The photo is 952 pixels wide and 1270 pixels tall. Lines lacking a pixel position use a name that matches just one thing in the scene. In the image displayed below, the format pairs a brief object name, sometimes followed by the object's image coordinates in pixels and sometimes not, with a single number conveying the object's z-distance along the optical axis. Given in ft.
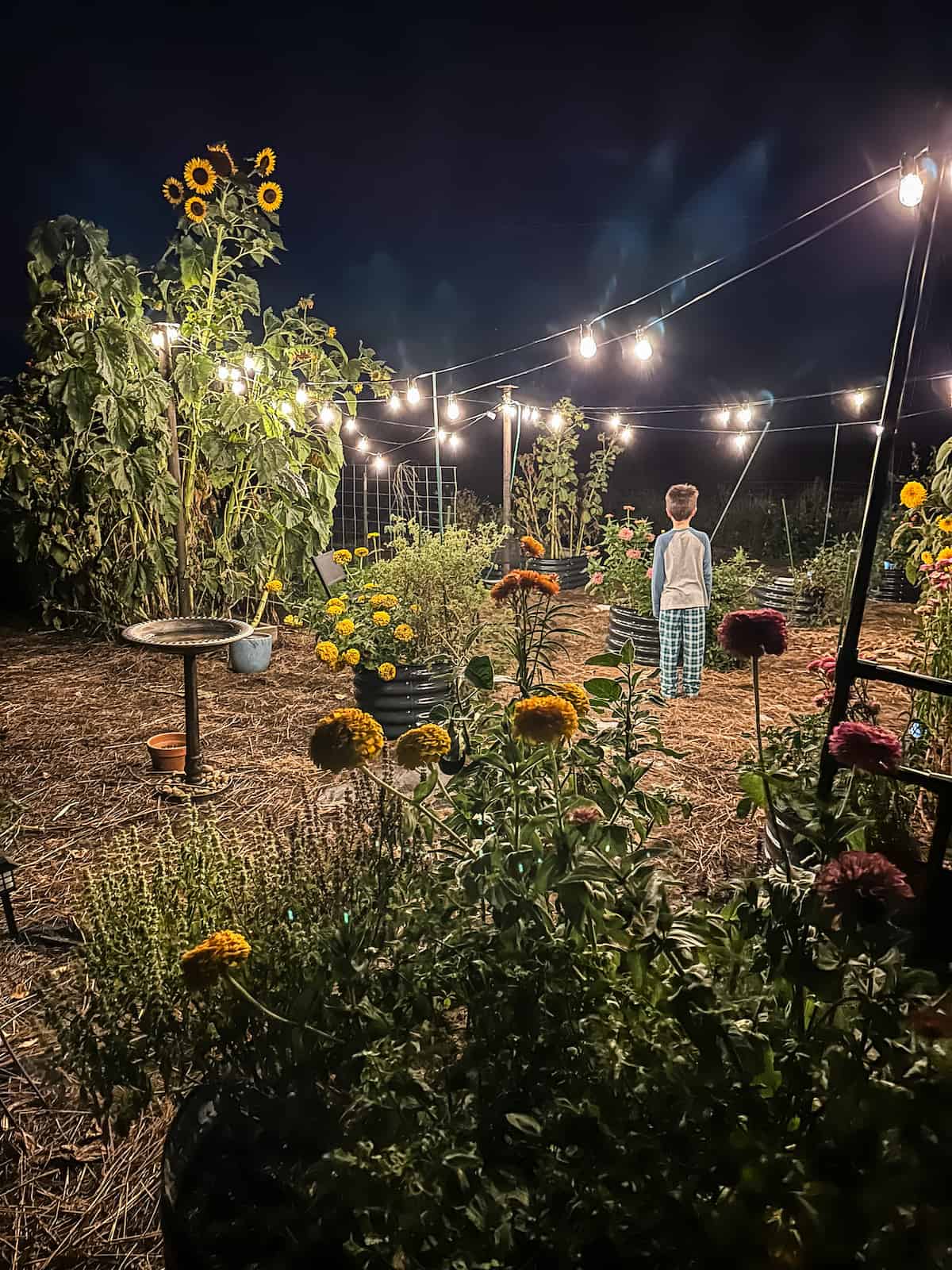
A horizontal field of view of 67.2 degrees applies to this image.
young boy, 12.82
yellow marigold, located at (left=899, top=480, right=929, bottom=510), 8.50
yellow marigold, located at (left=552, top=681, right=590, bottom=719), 4.20
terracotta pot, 10.23
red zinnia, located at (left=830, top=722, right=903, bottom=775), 3.47
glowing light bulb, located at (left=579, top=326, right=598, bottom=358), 14.44
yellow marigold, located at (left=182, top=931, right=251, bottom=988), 2.94
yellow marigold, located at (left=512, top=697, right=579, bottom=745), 3.60
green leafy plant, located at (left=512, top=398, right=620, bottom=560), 26.40
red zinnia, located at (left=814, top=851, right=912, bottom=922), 2.58
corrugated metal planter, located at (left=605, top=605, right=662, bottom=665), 15.48
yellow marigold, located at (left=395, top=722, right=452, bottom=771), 3.77
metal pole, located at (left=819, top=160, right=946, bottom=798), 3.97
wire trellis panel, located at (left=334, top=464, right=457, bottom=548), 25.64
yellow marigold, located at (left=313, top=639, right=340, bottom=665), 10.05
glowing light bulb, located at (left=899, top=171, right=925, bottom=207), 7.08
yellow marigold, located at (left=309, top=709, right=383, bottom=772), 3.65
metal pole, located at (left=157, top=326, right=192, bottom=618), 13.94
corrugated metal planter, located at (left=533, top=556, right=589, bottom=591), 25.18
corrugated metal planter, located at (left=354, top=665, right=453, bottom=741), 10.98
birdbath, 9.04
